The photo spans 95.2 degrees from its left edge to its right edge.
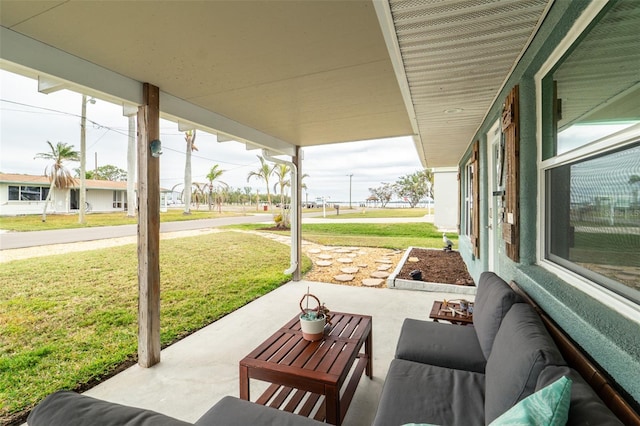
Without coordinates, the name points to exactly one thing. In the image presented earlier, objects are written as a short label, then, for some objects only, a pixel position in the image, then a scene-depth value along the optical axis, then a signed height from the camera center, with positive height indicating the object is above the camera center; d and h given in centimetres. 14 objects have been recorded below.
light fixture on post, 262 +55
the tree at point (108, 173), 995 +132
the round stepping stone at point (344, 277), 579 -142
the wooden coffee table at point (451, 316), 249 -96
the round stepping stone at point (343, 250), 882 -132
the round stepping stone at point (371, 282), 534 -140
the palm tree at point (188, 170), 1412 +188
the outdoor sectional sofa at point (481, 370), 107 -96
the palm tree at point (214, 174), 1624 +190
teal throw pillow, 76 -55
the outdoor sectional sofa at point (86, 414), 70 -51
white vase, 217 -90
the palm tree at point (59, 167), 660 +103
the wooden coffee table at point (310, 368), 170 -100
